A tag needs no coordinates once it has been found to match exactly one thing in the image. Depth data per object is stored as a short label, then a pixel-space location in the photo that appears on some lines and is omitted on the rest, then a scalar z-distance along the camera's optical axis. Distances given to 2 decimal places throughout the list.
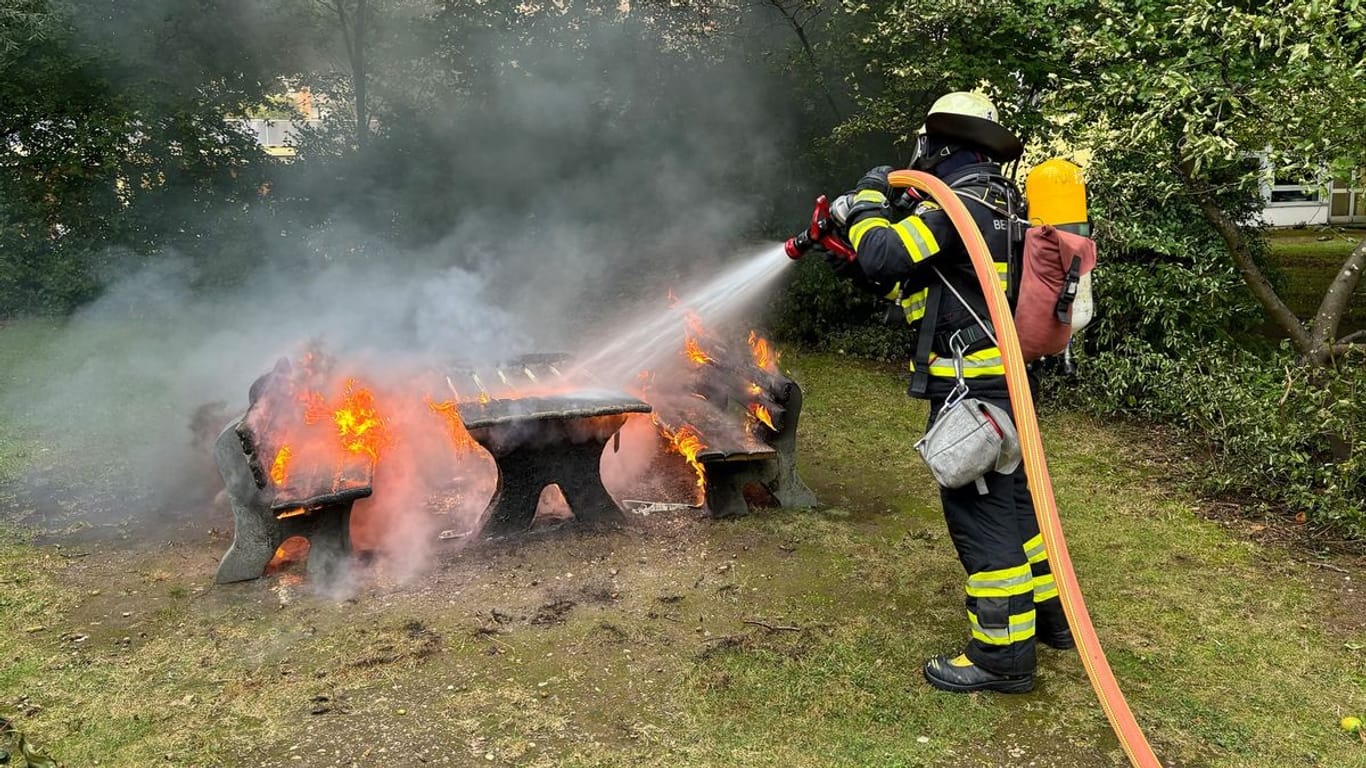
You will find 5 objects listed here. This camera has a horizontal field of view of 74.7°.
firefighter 3.27
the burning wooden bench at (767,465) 4.87
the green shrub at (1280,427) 4.66
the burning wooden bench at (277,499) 4.04
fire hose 2.69
